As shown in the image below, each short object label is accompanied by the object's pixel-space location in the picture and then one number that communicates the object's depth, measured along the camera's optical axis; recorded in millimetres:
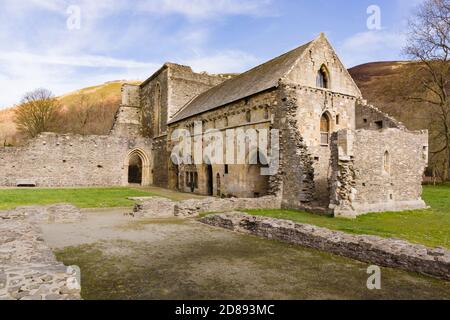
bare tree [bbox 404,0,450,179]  28891
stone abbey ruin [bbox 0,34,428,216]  14906
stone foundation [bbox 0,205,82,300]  4020
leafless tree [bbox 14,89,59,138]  46094
